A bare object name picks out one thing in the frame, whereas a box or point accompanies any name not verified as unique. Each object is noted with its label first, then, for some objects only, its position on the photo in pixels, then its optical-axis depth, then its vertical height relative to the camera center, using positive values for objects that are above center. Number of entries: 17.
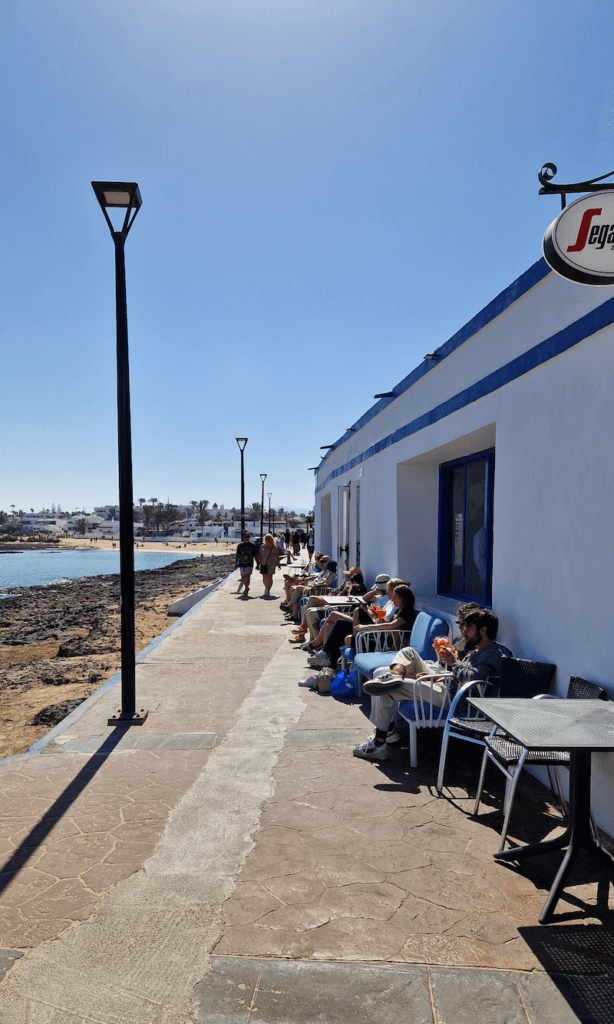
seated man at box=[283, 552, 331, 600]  11.70 -1.17
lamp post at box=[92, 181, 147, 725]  5.27 +0.36
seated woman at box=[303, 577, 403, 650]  6.58 -1.10
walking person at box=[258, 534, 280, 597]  15.14 -1.01
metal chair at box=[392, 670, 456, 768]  4.25 -1.33
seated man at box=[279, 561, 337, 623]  10.32 -1.15
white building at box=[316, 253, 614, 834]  3.52 +0.36
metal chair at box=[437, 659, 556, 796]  3.77 -1.13
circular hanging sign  3.03 +1.36
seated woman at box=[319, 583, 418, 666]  6.11 -0.96
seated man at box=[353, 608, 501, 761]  4.19 -1.06
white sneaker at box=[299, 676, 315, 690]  6.52 -1.73
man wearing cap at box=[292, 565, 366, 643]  7.85 -1.06
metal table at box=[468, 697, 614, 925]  2.60 -0.93
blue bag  6.12 -1.65
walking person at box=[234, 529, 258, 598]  14.68 -0.96
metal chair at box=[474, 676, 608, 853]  3.03 -1.21
